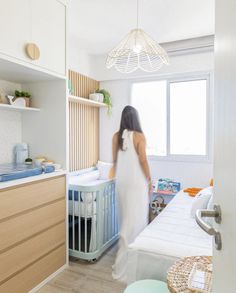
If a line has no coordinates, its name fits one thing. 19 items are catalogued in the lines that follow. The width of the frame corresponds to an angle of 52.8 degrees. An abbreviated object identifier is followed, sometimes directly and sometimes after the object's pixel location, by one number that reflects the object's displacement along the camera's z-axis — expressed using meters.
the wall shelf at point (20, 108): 2.04
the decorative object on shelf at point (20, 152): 2.42
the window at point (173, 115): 3.42
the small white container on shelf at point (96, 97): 3.50
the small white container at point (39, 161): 2.32
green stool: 1.37
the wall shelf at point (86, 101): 3.01
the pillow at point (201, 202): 2.07
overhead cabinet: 1.72
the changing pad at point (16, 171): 1.78
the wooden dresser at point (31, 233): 1.73
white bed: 1.55
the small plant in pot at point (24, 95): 2.31
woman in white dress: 2.39
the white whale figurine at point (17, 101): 2.23
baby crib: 2.43
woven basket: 1.17
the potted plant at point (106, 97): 3.68
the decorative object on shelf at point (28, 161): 2.38
